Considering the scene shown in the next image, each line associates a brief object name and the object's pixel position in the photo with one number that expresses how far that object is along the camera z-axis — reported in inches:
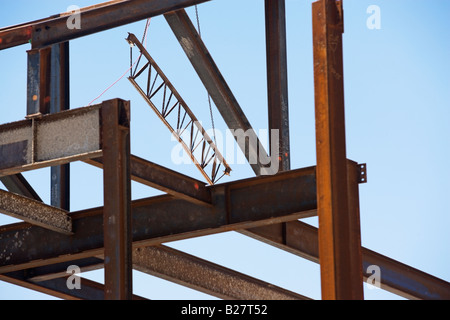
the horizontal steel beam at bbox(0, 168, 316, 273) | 610.9
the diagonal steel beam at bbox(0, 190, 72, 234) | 620.2
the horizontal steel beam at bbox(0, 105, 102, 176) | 541.0
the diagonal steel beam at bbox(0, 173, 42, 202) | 698.8
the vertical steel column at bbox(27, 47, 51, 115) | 573.6
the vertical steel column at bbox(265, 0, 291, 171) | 672.4
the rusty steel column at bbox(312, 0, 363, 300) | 474.6
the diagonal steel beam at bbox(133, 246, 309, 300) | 733.2
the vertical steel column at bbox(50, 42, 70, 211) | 696.4
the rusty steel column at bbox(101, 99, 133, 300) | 508.1
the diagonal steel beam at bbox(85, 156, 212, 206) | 582.9
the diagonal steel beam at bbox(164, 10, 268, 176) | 697.6
